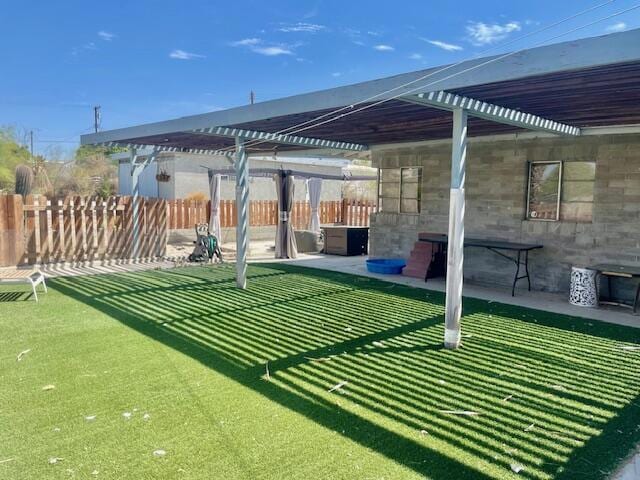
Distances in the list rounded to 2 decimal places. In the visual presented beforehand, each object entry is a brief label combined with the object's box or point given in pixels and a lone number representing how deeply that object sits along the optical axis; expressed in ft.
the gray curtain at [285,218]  36.78
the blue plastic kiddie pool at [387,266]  29.89
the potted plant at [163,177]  48.14
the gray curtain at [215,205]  41.52
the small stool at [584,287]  21.56
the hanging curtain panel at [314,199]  45.34
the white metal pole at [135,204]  34.01
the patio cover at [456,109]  11.68
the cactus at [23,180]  43.57
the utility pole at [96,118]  123.44
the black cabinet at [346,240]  38.86
